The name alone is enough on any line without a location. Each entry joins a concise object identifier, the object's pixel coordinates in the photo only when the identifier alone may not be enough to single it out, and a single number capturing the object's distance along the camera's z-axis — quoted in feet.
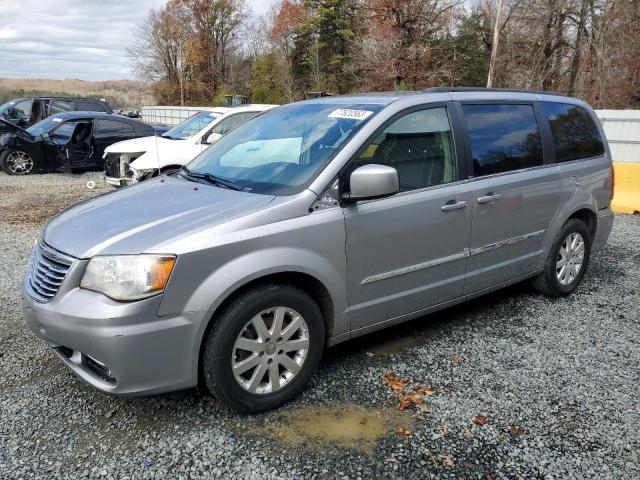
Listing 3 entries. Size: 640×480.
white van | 28.78
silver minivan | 8.61
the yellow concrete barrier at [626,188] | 29.32
